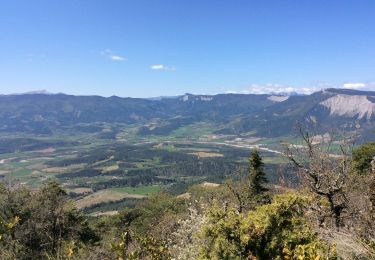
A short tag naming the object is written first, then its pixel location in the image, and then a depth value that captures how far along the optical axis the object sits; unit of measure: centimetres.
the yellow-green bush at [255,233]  1563
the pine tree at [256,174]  5164
